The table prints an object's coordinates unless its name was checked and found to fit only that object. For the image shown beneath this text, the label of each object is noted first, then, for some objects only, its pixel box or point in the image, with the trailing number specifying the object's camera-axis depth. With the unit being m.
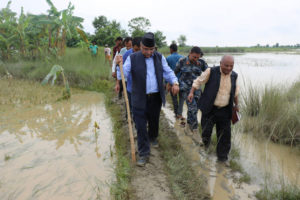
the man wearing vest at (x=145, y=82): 2.80
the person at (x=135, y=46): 3.80
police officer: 3.86
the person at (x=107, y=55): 11.28
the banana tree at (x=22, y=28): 9.54
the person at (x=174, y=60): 4.68
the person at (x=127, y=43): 4.71
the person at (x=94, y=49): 11.50
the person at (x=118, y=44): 6.58
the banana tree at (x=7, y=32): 9.78
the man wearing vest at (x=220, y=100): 2.91
